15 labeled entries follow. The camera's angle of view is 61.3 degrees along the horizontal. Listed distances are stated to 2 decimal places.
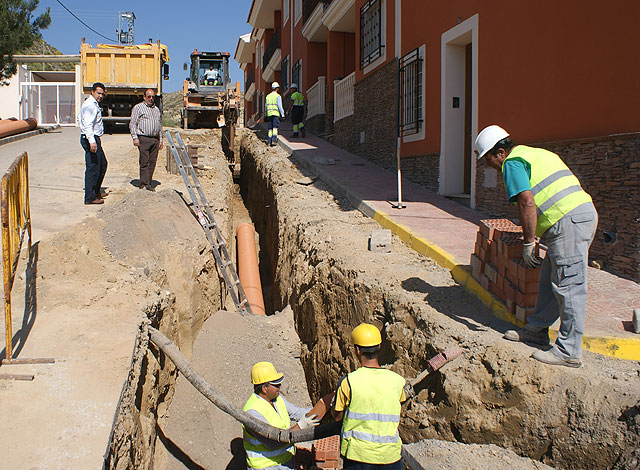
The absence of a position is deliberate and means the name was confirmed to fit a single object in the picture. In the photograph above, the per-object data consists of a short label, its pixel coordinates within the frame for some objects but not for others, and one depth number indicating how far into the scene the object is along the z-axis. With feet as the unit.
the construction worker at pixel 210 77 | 75.72
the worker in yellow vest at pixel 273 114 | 50.08
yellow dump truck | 52.49
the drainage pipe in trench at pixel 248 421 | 13.14
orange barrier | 13.33
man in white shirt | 26.21
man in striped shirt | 29.14
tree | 61.87
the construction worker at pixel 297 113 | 57.88
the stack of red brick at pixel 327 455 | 15.39
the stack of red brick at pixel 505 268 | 14.02
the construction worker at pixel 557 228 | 11.94
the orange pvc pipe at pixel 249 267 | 31.27
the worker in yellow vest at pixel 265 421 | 13.84
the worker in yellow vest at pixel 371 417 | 11.51
